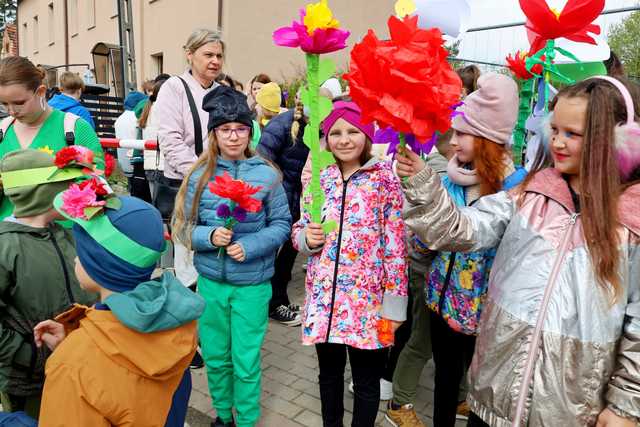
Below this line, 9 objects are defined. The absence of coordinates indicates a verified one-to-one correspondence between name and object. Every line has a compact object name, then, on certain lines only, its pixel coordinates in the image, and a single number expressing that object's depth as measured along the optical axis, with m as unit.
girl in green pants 2.53
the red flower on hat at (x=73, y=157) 1.92
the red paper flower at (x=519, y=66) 2.65
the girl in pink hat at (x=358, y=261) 2.22
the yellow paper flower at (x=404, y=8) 1.60
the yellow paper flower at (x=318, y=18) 1.79
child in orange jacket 1.30
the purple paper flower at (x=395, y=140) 1.61
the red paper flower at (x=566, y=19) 1.88
